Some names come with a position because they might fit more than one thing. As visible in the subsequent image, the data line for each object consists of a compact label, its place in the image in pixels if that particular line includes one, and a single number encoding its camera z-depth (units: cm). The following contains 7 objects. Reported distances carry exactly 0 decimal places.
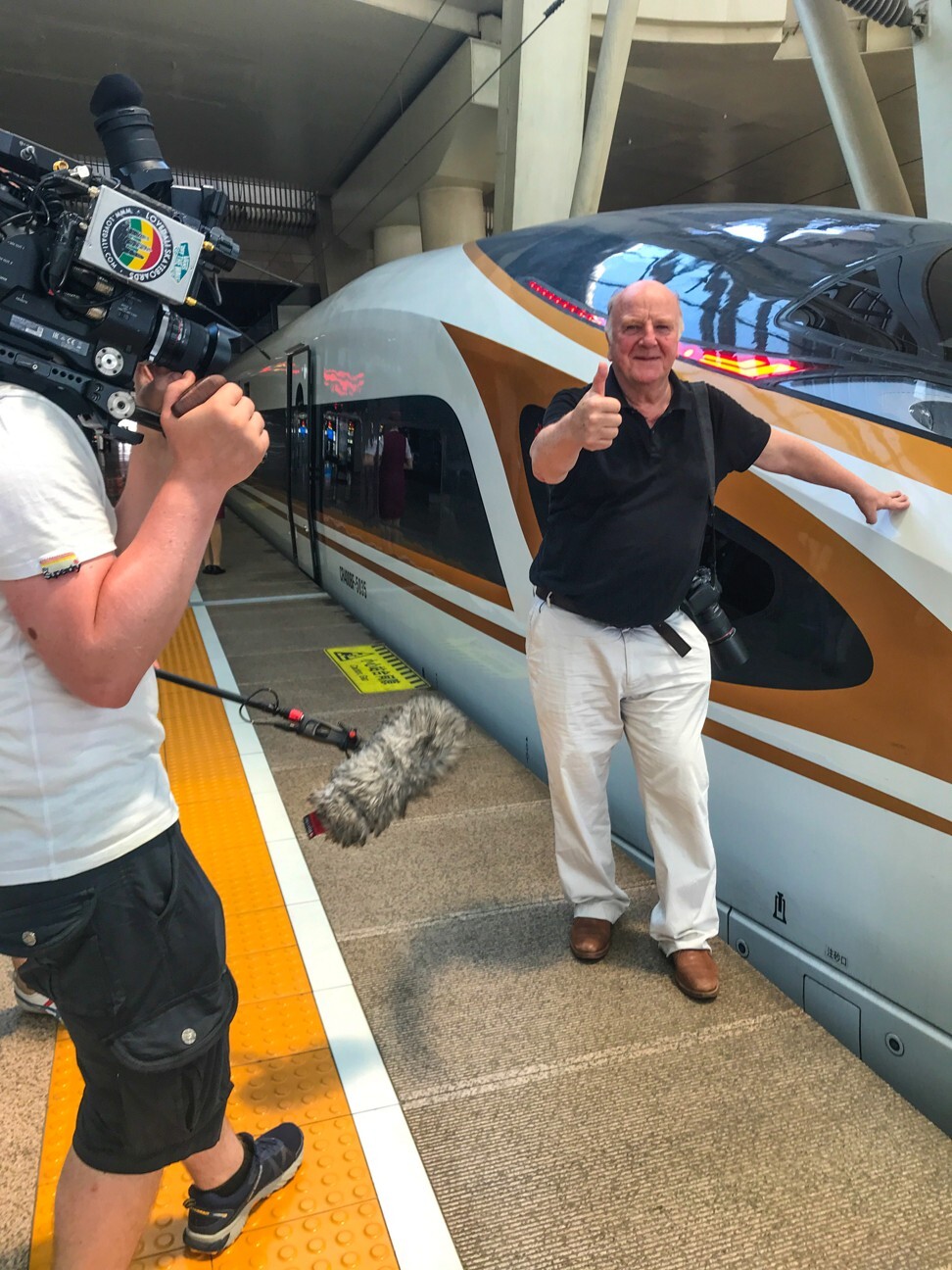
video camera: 103
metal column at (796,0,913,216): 679
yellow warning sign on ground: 483
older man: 206
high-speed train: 202
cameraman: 98
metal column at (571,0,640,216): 762
